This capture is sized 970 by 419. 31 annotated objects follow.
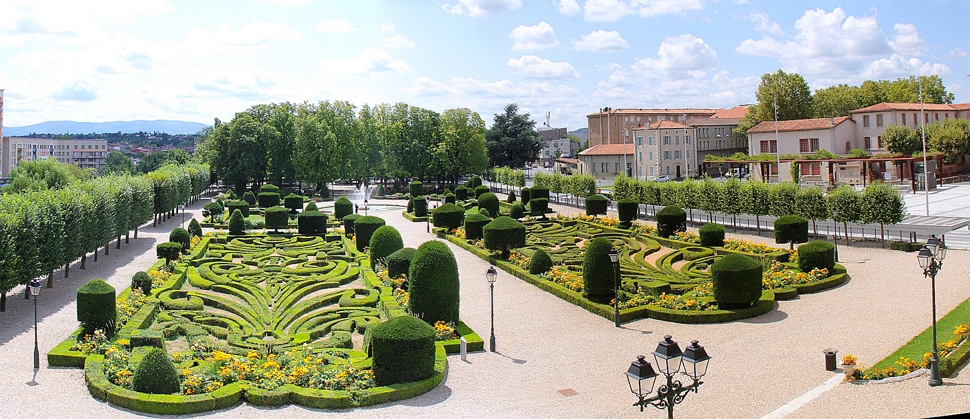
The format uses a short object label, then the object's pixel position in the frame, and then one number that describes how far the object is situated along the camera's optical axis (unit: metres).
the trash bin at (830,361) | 18.00
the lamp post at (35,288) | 19.22
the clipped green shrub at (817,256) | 28.84
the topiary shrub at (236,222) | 46.19
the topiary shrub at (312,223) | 46.09
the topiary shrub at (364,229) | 38.19
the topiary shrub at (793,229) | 34.88
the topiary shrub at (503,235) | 35.75
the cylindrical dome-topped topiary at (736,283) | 24.11
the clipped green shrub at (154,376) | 16.64
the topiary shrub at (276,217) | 48.53
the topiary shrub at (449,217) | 45.88
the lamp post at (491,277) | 20.92
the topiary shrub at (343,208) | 54.06
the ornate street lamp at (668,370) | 11.12
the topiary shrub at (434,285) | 22.20
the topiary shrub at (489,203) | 54.12
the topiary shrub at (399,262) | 28.88
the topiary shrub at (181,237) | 37.25
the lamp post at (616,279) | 22.62
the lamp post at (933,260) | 15.93
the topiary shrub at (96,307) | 21.19
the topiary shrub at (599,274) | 25.61
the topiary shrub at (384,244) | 32.53
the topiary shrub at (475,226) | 41.16
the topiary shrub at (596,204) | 50.85
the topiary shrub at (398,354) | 17.48
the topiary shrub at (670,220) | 39.91
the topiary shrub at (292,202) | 58.03
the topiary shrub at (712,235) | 36.38
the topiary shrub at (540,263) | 30.62
